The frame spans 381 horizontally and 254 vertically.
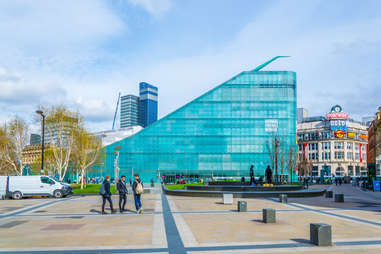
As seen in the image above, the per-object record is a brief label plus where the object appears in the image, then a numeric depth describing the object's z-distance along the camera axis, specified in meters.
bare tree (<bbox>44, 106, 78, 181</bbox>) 46.25
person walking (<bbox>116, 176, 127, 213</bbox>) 18.22
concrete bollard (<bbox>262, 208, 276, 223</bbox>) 14.23
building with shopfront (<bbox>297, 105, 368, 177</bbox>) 126.64
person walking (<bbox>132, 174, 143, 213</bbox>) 17.59
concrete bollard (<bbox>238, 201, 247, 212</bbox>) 18.50
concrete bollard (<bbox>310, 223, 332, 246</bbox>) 9.90
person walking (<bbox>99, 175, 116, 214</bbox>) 17.89
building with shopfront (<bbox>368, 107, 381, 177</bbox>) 58.69
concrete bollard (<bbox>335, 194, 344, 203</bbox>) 24.80
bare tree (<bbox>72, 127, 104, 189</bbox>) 50.59
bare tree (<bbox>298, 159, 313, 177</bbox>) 90.50
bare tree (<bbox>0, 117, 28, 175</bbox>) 48.00
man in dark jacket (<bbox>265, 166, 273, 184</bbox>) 35.67
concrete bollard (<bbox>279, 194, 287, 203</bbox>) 23.81
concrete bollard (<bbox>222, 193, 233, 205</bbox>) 23.10
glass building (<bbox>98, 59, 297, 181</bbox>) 85.56
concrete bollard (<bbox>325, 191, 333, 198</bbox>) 29.14
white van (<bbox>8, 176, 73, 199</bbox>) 29.70
